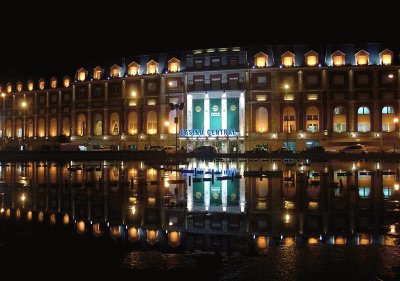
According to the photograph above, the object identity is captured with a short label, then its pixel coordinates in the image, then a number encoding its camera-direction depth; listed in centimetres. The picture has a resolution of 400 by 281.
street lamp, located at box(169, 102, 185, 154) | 5831
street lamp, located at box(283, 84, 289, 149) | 7116
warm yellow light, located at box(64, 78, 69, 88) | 8910
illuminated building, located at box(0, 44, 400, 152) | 7250
